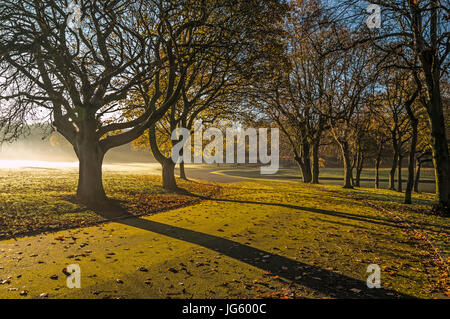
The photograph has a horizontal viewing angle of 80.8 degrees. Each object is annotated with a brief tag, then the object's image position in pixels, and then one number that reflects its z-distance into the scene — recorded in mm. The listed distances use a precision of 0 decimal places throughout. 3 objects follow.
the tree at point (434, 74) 10633
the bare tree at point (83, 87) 9766
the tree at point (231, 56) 12516
